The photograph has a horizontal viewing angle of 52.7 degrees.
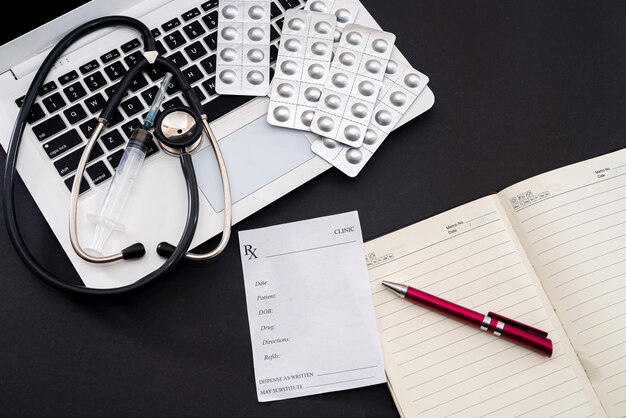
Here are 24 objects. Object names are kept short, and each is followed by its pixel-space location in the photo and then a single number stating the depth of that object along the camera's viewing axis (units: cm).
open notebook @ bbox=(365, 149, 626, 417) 65
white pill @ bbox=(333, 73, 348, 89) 72
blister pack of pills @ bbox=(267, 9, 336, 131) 71
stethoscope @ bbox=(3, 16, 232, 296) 63
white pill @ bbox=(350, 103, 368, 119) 71
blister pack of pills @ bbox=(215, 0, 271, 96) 71
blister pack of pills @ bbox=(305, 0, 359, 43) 75
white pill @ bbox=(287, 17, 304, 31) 73
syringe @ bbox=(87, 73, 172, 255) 65
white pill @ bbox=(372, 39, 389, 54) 73
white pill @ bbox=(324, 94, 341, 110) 71
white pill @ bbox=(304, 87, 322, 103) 71
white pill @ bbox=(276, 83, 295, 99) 71
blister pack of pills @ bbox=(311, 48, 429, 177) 70
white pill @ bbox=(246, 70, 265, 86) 71
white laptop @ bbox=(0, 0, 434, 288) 66
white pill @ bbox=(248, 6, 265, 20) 73
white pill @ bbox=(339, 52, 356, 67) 73
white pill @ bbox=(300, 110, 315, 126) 71
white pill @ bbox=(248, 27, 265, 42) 72
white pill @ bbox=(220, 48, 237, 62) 71
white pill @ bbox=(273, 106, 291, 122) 71
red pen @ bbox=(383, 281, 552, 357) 65
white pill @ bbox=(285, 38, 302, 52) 72
